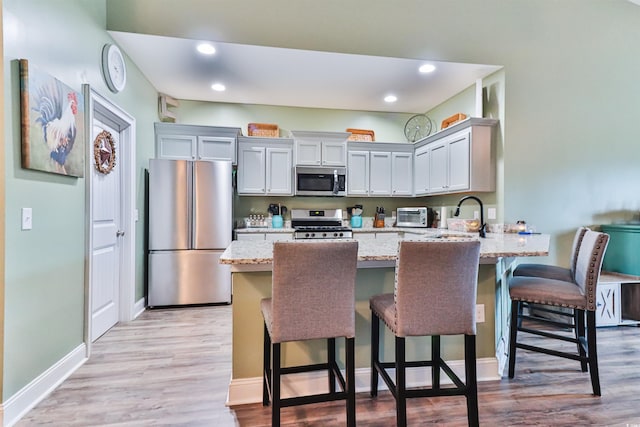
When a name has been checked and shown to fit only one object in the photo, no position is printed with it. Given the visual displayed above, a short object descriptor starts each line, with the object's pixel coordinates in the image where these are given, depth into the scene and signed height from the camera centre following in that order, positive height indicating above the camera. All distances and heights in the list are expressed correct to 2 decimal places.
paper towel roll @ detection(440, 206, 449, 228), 4.36 -0.03
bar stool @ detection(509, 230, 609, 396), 1.90 -0.51
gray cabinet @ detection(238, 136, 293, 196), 4.32 +0.65
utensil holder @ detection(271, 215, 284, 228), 4.57 -0.10
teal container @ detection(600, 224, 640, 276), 3.16 -0.36
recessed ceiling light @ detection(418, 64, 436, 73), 3.41 +1.56
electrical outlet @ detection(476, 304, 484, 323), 2.11 -0.65
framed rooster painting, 1.76 +0.55
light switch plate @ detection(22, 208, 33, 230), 1.77 -0.02
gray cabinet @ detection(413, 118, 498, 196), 3.39 +0.63
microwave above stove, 4.44 +0.46
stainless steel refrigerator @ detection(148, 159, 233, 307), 3.68 -0.19
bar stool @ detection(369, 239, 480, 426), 1.51 -0.41
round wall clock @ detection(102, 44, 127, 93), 2.69 +1.28
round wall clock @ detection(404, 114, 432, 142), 4.75 +1.29
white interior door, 2.80 -0.26
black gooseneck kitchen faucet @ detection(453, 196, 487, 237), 2.77 -0.15
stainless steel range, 4.30 -0.14
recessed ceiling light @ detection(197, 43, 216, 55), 2.99 +1.57
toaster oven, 4.52 -0.04
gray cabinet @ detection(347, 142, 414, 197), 4.62 +0.65
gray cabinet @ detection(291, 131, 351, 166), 4.41 +0.92
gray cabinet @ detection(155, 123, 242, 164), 4.03 +0.92
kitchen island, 1.85 -0.62
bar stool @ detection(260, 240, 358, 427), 1.43 -0.39
